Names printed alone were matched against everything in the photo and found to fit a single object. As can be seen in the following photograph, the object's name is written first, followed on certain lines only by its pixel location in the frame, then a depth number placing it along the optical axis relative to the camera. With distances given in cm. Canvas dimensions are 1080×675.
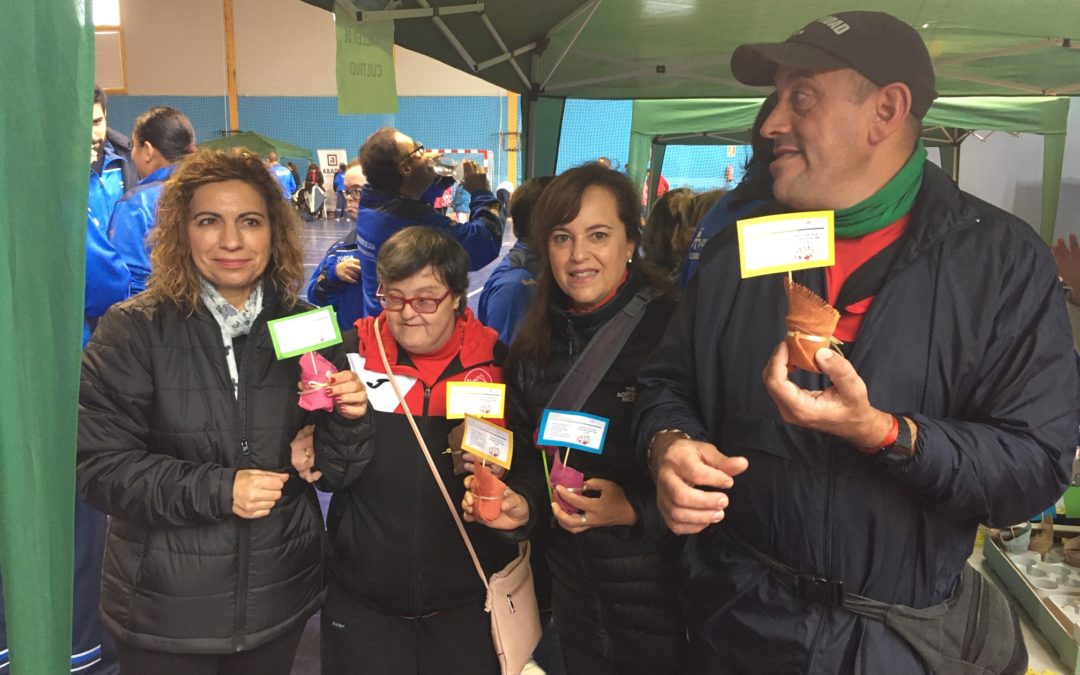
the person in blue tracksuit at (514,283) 242
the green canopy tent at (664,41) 283
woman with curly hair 140
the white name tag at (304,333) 130
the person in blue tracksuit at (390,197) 276
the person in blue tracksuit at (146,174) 253
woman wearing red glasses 160
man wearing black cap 95
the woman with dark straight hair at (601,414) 152
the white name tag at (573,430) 131
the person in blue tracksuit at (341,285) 311
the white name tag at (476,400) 137
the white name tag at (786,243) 92
